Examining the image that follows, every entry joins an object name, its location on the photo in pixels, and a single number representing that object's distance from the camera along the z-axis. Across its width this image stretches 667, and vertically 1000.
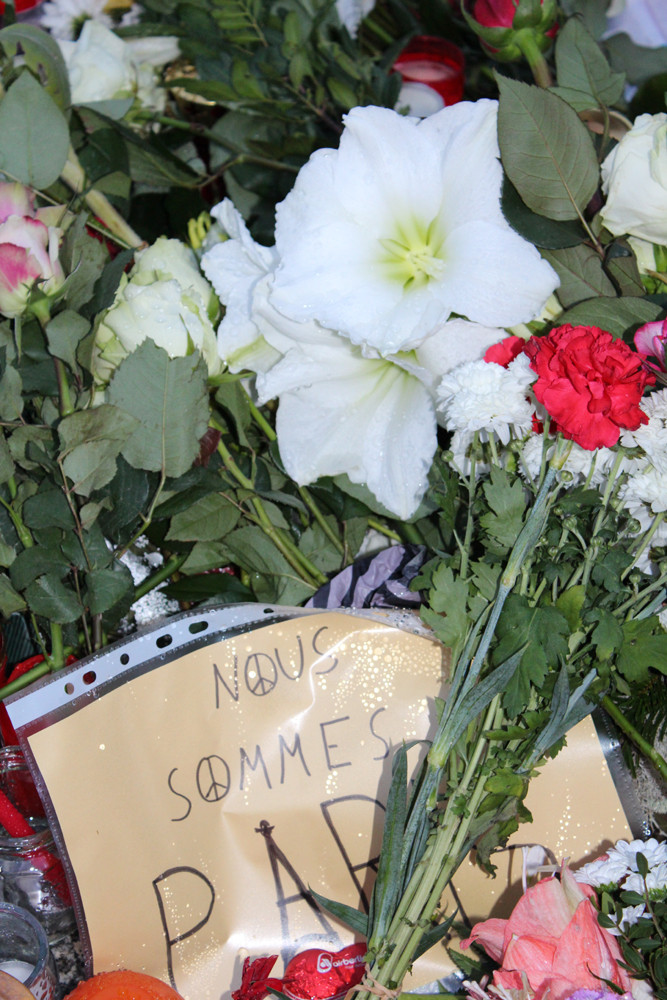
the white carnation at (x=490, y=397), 1.39
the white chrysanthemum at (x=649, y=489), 1.38
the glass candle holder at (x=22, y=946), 1.42
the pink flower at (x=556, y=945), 1.37
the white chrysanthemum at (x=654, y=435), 1.39
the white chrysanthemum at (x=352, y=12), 1.68
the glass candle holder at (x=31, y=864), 1.46
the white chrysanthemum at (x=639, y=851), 1.40
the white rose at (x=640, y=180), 1.42
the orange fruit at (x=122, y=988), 1.40
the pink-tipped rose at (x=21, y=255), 1.43
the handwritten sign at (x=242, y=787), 1.42
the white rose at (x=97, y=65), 1.60
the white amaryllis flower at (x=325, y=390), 1.45
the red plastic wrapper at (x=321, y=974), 1.40
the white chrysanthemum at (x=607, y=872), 1.40
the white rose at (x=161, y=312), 1.44
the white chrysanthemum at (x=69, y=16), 1.75
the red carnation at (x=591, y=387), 1.37
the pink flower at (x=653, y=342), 1.40
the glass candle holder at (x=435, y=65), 1.66
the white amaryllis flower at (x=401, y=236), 1.42
